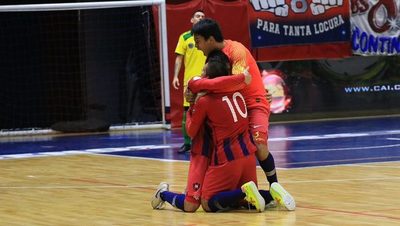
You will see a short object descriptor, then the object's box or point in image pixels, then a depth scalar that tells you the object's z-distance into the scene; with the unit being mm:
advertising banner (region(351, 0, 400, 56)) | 22969
